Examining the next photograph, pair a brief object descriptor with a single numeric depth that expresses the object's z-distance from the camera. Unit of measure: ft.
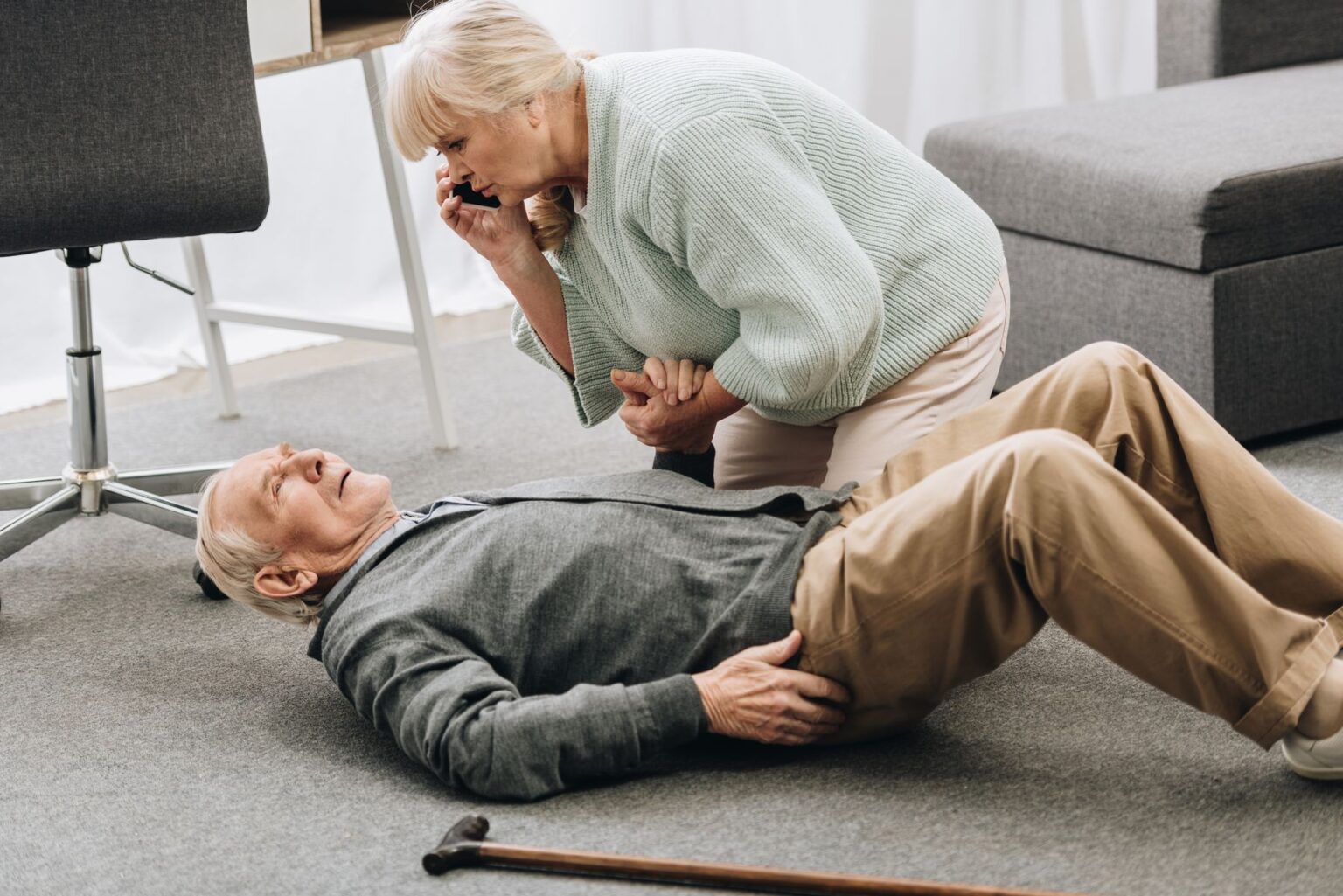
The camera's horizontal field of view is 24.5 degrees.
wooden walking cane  11.24
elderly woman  12.71
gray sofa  15.36
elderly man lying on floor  11.64
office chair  14.07
